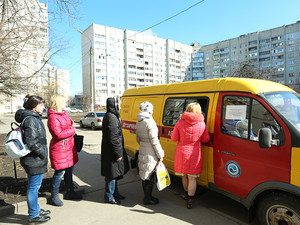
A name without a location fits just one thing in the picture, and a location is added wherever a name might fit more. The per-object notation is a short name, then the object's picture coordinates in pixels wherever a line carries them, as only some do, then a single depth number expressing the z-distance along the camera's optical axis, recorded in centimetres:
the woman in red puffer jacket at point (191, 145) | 328
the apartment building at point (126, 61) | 7719
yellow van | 247
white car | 1567
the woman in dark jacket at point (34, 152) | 285
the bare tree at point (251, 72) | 1719
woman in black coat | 341
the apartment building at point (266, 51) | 7094
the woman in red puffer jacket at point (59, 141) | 329
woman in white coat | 334
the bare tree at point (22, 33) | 578
